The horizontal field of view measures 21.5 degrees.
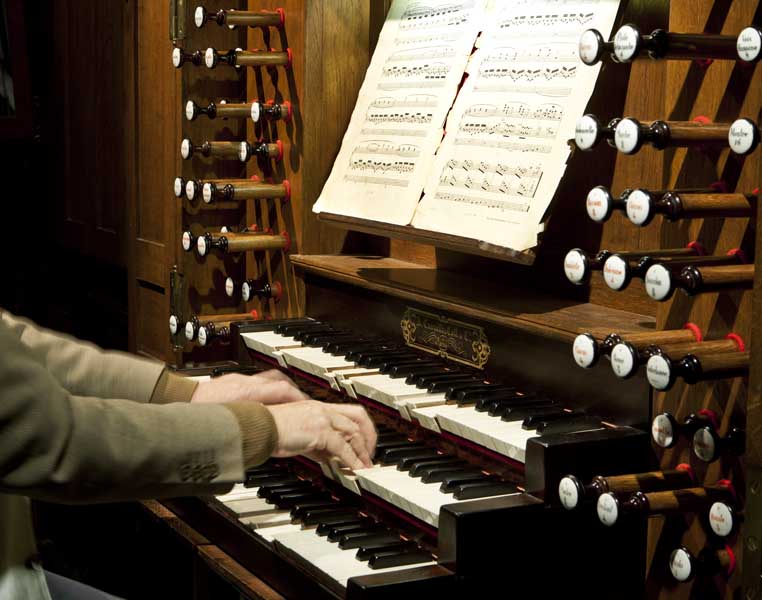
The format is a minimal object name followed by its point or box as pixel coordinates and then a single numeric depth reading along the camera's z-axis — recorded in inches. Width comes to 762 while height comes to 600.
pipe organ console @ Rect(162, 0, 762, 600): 81.5
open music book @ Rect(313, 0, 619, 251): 94.7
